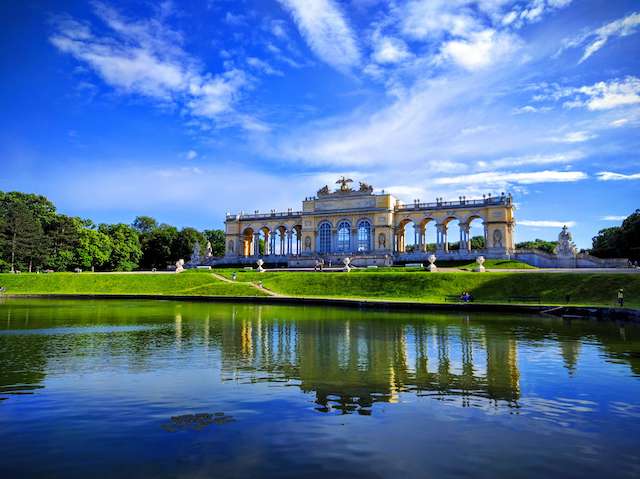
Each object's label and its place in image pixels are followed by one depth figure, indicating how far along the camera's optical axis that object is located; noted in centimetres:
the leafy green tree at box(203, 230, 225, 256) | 11438
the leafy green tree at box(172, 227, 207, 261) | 10006
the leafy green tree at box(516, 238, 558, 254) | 11772
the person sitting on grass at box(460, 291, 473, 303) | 3422
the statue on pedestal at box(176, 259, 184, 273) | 6638
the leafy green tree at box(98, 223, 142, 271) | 8338
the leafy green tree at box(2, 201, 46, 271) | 6856
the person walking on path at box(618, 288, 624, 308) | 2805
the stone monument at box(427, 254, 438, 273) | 5016
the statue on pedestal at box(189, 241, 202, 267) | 8115
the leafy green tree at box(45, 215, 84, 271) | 7456
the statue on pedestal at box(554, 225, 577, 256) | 5466
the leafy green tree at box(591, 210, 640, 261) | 6975
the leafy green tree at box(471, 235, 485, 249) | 12190
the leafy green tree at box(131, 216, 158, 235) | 12794
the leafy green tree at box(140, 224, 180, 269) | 10050
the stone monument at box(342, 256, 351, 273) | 5628
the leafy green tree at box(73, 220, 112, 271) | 7700
